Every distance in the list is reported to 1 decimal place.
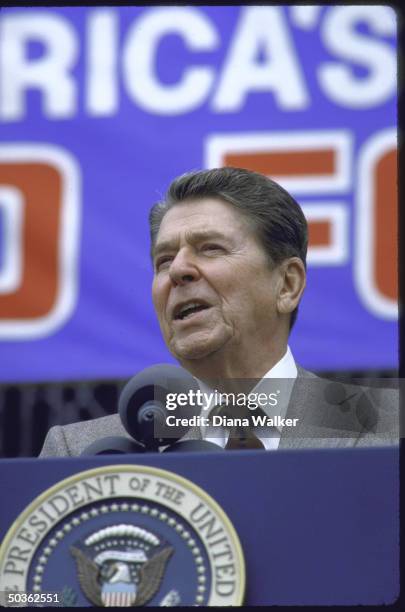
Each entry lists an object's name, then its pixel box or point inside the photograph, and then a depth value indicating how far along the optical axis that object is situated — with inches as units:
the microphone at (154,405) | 172.4
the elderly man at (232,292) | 187.2
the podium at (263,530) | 167.2
